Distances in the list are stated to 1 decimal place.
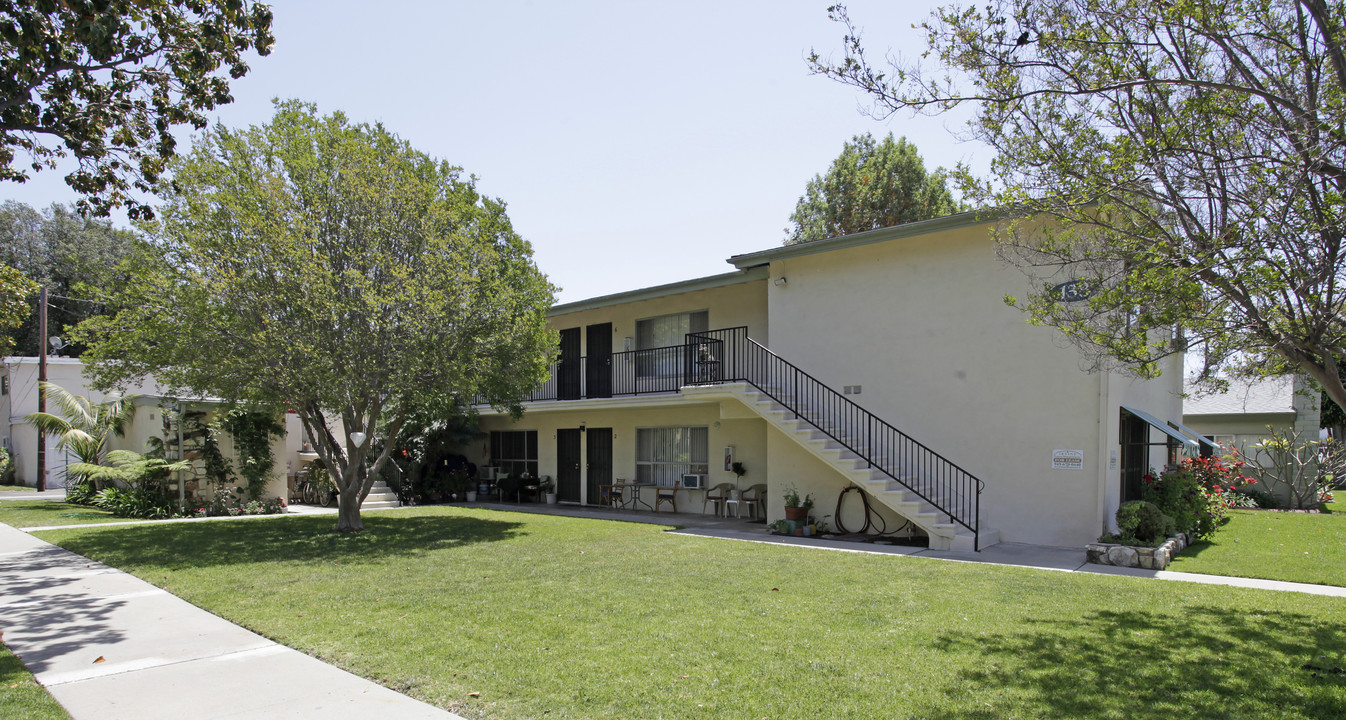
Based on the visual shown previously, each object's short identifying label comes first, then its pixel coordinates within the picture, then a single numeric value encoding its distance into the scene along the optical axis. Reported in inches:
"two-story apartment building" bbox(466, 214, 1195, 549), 443.5
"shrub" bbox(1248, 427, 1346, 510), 735.7
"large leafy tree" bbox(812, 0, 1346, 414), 249.3
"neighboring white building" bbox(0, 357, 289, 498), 1023.0
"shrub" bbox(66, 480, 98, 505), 705.8
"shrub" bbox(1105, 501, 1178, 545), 400.5
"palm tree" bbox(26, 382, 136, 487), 715.4
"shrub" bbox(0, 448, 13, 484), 1030.4
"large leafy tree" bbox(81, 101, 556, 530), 446.6
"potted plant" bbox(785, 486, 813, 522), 525.3
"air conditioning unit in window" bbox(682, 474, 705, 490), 653.9
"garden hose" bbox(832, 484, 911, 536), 504.9
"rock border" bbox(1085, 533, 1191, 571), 369.1
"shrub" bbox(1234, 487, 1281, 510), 759.5
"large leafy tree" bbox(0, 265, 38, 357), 451.8
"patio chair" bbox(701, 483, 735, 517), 627.5
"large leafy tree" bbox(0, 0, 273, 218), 247.0
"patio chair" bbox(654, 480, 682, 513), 669.9
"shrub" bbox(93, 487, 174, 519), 609.5
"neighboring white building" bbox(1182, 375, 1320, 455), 825.5
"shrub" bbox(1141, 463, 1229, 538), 458.6
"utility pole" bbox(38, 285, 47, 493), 923.9
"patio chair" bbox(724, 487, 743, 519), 615.2
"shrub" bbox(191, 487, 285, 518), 632.4
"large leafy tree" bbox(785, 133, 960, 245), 1134.4
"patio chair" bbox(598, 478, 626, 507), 701.3
